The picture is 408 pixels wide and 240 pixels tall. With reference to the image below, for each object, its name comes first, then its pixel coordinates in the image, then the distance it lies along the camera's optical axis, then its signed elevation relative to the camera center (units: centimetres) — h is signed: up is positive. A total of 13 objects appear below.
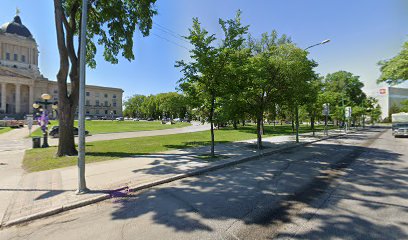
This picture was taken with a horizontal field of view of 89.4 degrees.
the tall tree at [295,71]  1283 +308
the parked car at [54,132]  2264 -139
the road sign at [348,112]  3042 +113
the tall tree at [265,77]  1188 +257
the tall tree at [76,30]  1106 +535
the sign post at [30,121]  2197 -17
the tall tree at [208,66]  966 +255
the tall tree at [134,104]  11481 +866
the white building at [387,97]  9394 +1067
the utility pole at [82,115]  545 +10
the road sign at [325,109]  2295 +119
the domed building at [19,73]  7235 +1709
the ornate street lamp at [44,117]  1486 +19
